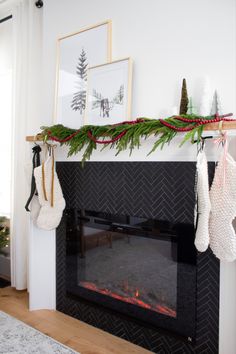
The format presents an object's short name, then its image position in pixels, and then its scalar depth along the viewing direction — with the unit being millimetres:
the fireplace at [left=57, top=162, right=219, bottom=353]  1706
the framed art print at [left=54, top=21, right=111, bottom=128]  2145
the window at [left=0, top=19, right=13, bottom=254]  2984
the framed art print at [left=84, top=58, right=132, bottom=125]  1986
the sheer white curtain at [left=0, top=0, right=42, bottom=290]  2691
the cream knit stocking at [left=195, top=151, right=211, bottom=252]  1479
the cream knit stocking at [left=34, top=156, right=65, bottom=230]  2188
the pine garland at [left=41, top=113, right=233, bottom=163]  1551
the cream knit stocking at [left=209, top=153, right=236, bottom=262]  1445
